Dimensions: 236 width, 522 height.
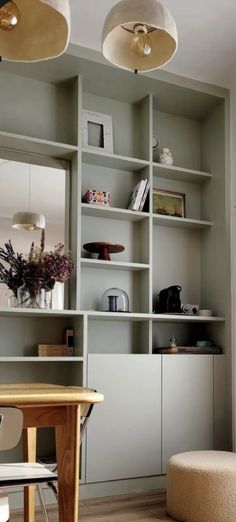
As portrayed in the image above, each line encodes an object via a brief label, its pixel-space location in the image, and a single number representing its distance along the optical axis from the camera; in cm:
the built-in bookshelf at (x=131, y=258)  364
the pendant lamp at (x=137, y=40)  196
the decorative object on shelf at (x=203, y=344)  412
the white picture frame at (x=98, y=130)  406
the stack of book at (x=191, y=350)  393
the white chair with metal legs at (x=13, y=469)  174
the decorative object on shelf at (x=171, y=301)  402
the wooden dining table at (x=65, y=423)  202
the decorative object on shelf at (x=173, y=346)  392
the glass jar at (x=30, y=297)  347
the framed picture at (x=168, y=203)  424
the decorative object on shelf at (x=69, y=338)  377
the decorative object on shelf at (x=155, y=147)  433
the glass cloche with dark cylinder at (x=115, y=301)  384
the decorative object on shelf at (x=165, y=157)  423
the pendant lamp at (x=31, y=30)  197
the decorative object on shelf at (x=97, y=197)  389
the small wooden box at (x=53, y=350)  365
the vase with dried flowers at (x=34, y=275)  348
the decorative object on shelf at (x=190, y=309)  421
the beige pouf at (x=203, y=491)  301
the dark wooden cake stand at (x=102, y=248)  384
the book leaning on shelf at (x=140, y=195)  400
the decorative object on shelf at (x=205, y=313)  412
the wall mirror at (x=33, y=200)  370
